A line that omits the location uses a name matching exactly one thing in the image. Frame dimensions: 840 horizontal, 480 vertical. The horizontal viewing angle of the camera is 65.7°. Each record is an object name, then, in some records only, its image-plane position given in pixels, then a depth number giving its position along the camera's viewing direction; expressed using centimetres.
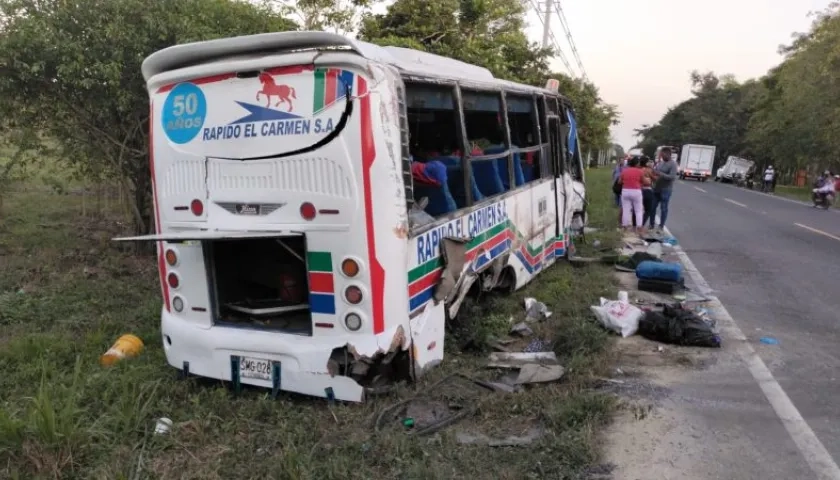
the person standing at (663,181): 1281
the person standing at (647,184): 1303
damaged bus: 400
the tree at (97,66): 745
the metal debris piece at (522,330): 616
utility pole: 2651
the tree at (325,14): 1148
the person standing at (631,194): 1237
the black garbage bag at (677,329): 585
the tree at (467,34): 1609
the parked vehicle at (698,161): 4906
